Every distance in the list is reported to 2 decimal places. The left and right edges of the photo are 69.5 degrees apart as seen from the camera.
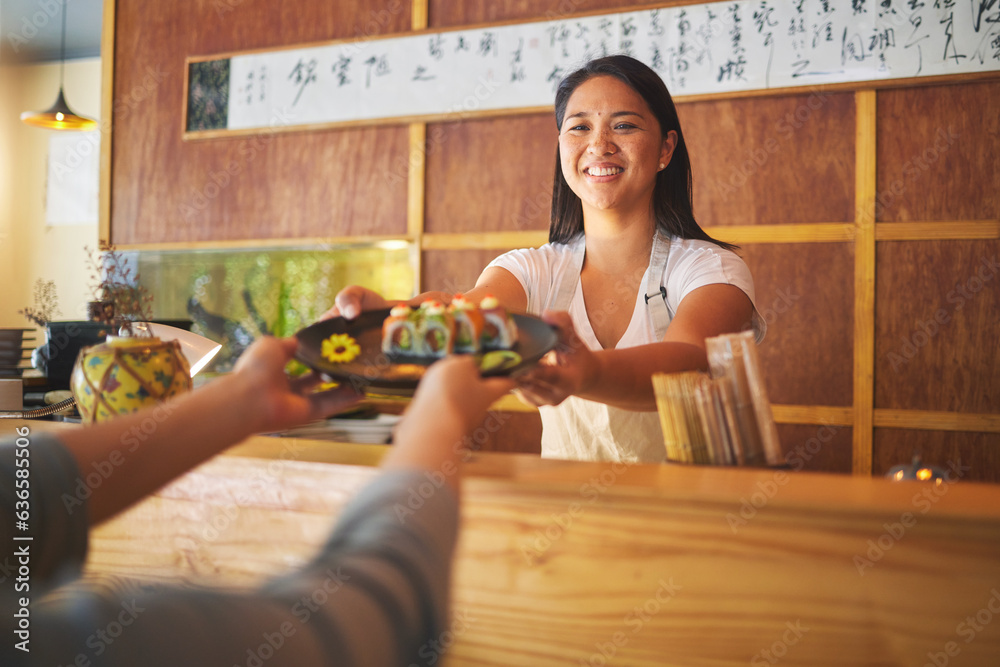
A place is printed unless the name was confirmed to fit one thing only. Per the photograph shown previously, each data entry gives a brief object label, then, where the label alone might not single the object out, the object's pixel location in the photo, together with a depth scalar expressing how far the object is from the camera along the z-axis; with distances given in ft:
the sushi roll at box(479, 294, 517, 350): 3.36
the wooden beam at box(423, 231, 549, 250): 9.97
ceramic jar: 3.30
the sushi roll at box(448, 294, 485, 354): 3.34
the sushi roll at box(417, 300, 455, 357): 3.36
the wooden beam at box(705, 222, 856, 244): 8.70
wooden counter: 2.34
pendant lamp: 13.55
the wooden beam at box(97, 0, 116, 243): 12.39
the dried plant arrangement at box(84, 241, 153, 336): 4.36
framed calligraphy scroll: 8.35
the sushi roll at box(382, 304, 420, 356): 3.44
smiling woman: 4.93
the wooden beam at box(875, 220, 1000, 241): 8.22
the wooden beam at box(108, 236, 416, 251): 10.73
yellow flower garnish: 3.38
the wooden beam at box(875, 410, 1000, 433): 8.23
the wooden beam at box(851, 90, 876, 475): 8.57
